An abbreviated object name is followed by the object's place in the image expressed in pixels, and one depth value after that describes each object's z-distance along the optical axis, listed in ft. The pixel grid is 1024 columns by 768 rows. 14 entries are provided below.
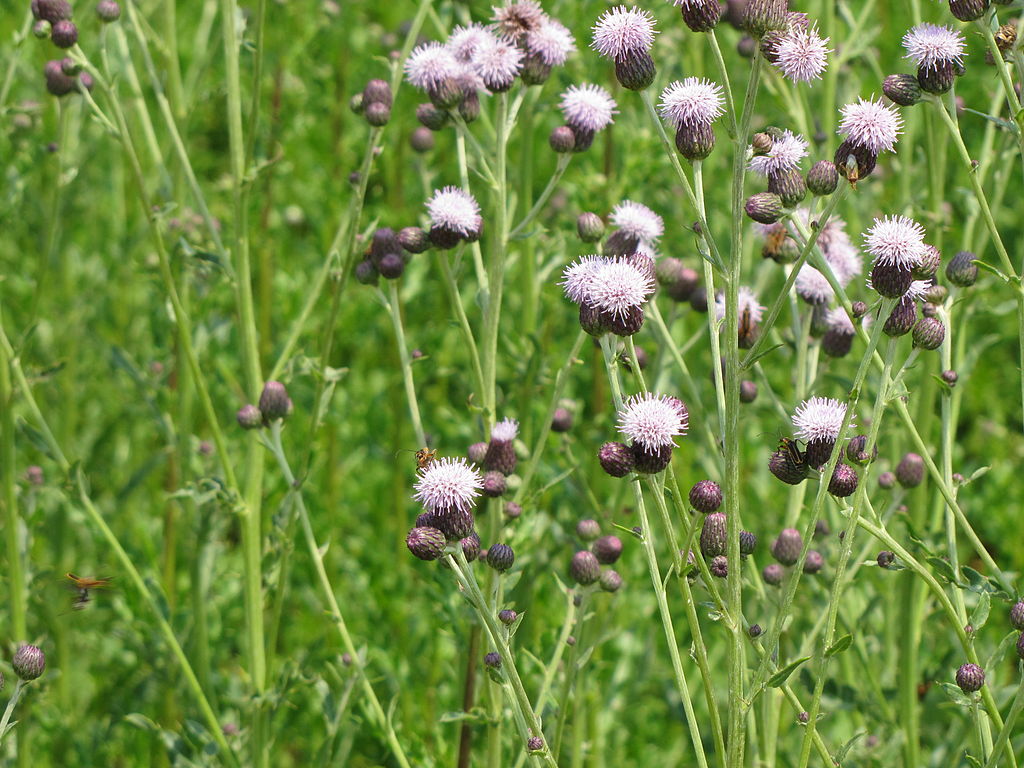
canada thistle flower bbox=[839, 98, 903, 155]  6.99
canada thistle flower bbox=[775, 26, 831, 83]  6.91
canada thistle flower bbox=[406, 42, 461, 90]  9.66
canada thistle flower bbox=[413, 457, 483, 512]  7.16
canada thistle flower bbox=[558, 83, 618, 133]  9.81
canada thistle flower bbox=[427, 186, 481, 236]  9.34
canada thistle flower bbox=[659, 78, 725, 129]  7.25
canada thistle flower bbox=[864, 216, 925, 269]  6.94
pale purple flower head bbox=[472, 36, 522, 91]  9.29
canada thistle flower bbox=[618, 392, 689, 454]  6.88
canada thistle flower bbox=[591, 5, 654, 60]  7.59
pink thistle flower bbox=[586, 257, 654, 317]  7.14
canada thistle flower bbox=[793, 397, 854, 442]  7.07
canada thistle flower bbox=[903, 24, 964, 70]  7.52
